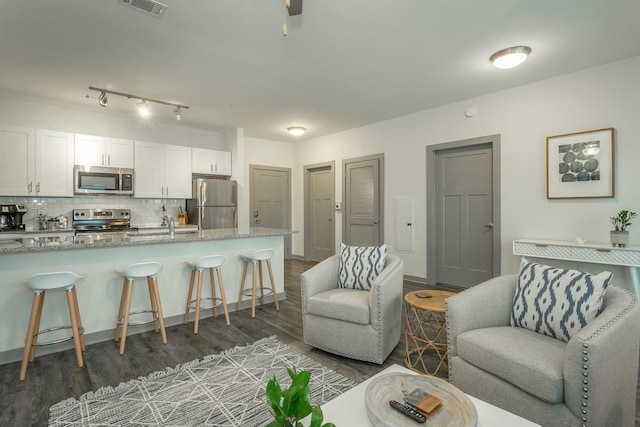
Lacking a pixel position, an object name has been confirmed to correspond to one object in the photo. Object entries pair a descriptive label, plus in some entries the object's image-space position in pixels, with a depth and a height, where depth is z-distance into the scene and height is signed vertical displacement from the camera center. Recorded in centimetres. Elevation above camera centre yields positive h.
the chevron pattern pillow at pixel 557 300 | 173 -51
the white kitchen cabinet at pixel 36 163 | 403 +67
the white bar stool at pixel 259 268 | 355 -66
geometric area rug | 182 -116
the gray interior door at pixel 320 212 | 657 +1
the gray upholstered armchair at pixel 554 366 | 138 -75
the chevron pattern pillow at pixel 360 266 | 279 -48
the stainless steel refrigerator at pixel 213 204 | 539 +15
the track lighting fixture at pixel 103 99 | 383 +139
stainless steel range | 457 -11
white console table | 297 -42
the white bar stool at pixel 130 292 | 269 -70
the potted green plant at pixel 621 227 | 305 -15
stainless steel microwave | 449 +49
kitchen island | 251 -53
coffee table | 123 -82
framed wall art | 334 +51
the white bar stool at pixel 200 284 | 313 -74
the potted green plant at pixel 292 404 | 94 -57
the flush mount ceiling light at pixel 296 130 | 577 +152
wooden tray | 116 -76
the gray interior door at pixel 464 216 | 438 -6
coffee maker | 405 -4
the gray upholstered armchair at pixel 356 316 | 235 -80
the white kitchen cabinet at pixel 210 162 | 558 +92
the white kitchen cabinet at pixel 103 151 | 452 +91
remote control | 116 -75
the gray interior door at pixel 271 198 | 671 +32
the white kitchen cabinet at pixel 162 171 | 501 +69
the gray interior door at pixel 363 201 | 560 +21
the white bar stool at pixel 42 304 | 230 -69
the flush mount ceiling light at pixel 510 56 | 299 +149
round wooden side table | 224 -94
